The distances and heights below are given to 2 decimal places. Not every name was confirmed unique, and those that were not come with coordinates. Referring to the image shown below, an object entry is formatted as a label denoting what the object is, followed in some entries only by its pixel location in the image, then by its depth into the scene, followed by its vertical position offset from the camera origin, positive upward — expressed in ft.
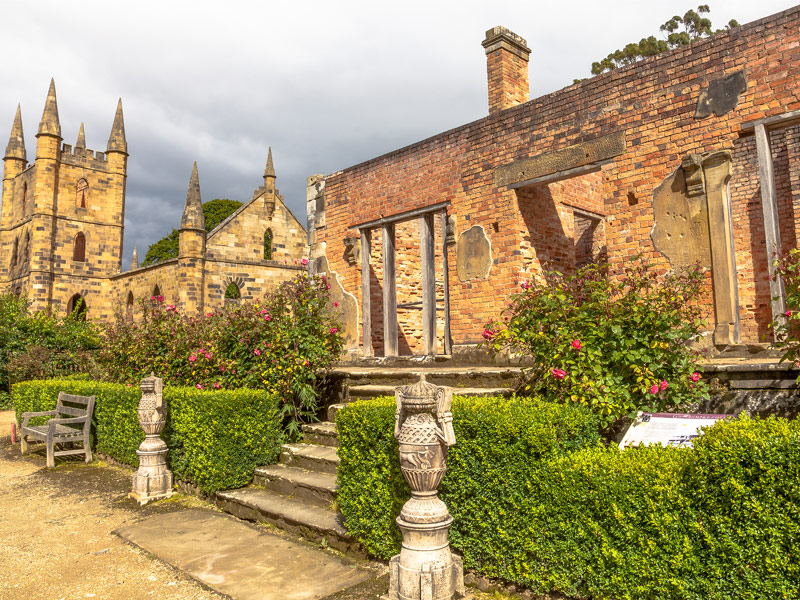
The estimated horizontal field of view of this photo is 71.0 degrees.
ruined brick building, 20.88 +8.44
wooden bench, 27.76 -3.33
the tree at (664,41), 69.27 +39.37
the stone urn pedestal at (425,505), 11.53 -3.08
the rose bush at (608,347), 14.30 +0.30
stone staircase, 15.99 -4.48
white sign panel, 12.33 -1.62
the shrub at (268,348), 22.53 +0.56
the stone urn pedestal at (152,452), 21.24 -3.44
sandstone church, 79.82 +21.34
